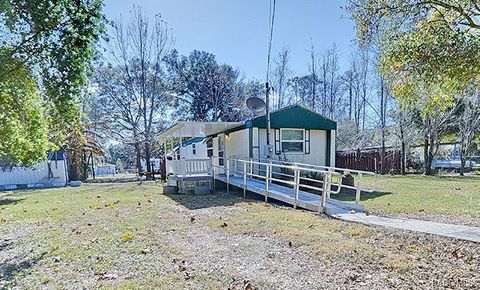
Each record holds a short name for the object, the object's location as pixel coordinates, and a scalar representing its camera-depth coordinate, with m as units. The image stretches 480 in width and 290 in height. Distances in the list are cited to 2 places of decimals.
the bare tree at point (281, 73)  30.55
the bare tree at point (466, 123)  18.91
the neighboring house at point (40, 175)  21.50
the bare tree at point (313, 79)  32.42
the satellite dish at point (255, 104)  13.41
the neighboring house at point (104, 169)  41.74
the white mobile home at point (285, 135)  13.25
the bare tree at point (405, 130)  21.85
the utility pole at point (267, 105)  11.66
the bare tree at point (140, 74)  26.22
